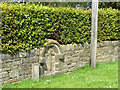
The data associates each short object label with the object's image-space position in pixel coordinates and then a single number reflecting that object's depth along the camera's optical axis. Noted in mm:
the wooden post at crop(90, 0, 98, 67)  8039
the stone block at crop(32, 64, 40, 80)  6219
